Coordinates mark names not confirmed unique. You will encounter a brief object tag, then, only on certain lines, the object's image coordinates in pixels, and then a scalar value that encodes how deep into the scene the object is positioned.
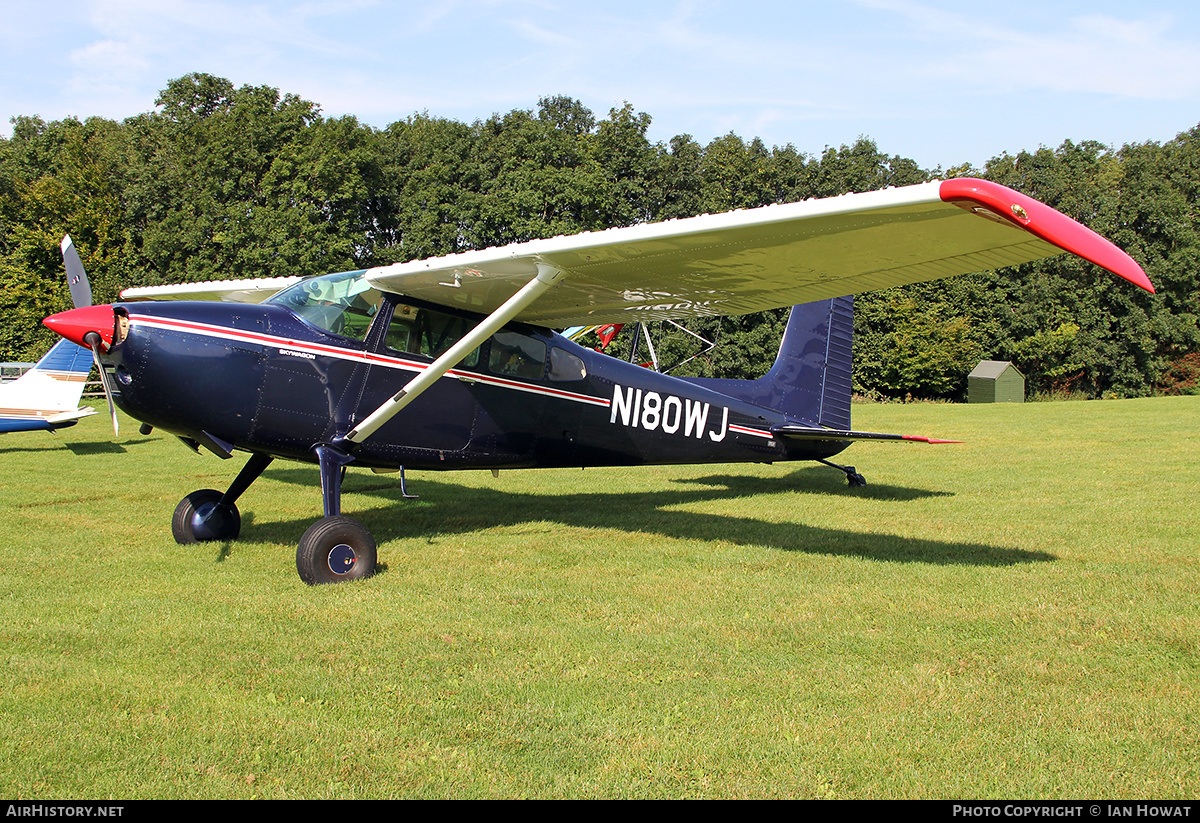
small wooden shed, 38.50
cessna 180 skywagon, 5.41
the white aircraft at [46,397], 15.84
